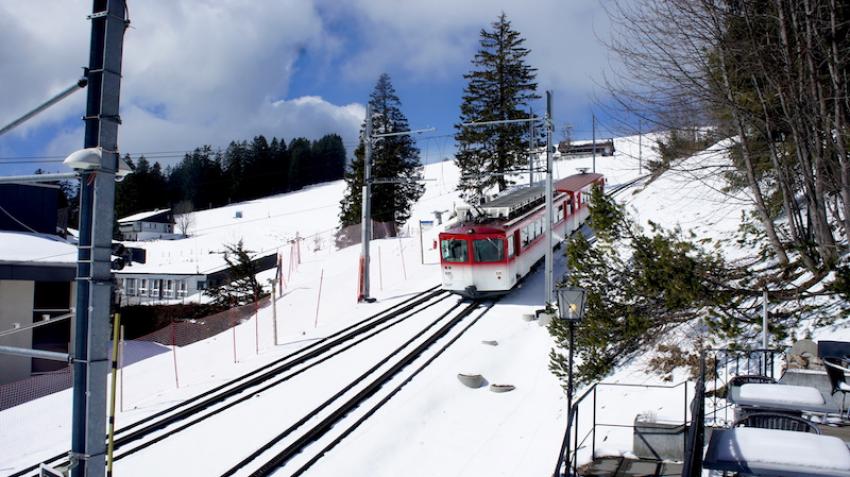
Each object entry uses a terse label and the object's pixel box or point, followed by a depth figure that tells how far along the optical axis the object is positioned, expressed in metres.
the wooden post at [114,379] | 6.59
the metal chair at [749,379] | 7.58
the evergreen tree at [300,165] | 122.19
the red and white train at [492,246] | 21.08
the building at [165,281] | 45.03
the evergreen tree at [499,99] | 40.03
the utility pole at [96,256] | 6.47
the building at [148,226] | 84.62
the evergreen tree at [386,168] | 50.59
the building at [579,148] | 81.41
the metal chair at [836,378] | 7.35
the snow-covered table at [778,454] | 3.96
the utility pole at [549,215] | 20.14
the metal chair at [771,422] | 5.66
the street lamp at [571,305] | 10.70
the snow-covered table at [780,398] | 5.93
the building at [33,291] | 22.09
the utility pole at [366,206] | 23.02
